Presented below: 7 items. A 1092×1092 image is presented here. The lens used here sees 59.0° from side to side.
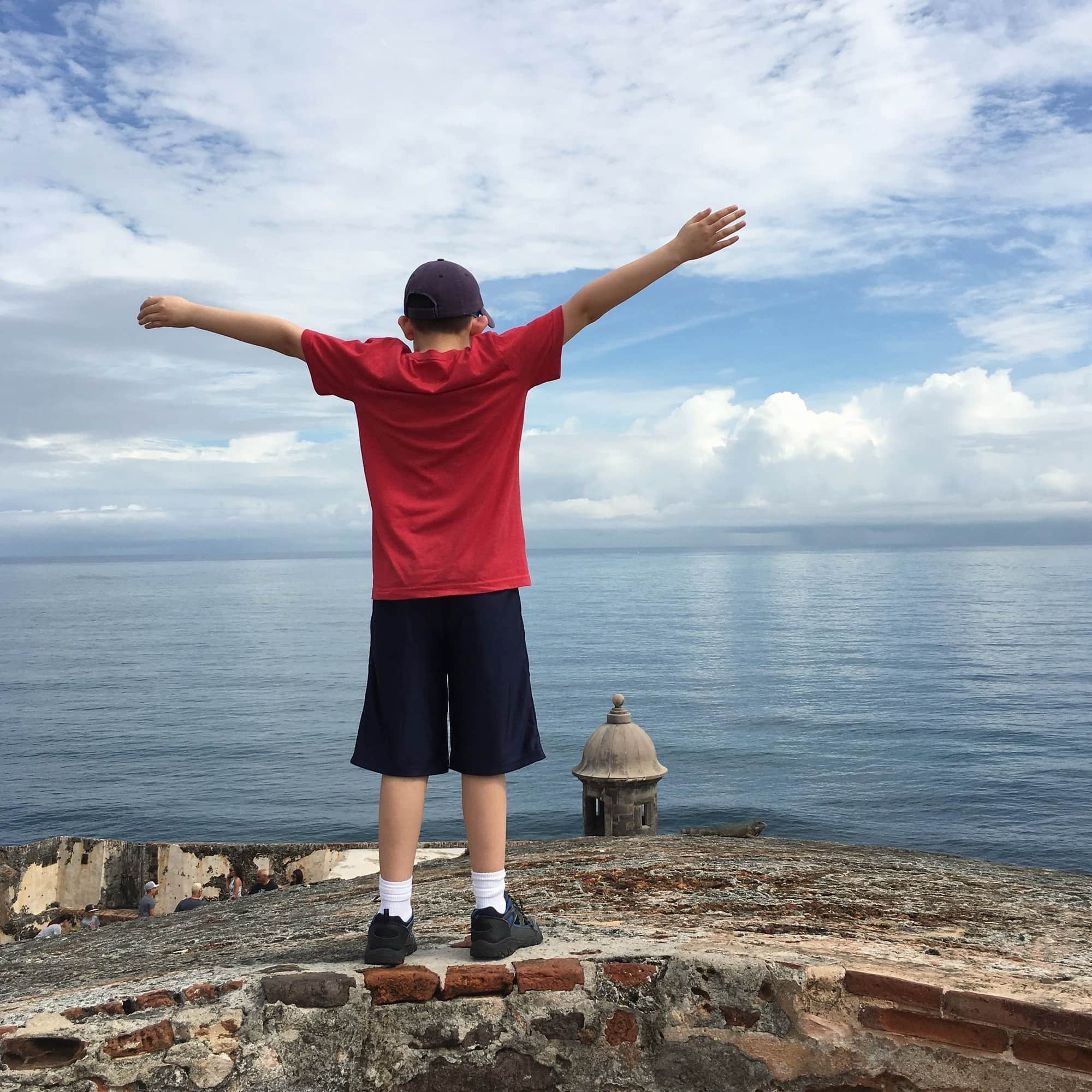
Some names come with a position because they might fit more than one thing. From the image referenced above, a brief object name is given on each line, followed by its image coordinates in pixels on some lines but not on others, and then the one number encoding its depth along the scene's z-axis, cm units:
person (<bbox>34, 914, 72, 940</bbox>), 1691
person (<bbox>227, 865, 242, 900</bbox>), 1930
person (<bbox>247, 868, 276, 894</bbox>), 1969
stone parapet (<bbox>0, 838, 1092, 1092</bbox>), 304
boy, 338
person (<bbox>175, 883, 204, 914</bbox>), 1617
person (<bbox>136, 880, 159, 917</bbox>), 1875
